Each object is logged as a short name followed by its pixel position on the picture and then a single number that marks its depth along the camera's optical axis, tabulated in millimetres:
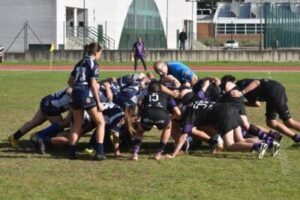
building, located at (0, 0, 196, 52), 55719
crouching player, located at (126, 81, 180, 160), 10820
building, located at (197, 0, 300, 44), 91312
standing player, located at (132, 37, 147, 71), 37212
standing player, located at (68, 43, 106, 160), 10562
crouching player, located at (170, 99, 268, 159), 11117
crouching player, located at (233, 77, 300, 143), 12164
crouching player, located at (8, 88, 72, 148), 11766
